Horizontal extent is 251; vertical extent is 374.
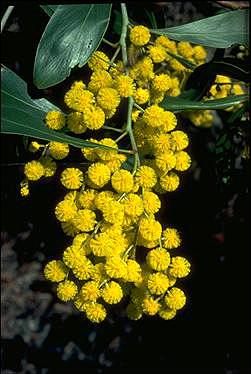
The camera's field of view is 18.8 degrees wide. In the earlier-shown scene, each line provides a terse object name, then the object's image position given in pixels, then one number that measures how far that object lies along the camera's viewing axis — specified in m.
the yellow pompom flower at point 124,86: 0.30
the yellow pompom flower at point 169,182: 0.30
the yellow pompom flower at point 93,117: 0.29
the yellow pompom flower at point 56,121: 0.30
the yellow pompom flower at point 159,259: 0.29
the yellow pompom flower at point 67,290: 0.29
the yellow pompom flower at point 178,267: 0.29
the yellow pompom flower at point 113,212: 0.28
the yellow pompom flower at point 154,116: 0.29
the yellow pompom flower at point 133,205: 0.28
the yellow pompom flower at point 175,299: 0.29
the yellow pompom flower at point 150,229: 0.28
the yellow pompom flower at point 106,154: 0.29
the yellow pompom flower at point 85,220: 0.28
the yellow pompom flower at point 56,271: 0.30
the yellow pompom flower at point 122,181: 0.28
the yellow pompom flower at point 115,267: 0.28
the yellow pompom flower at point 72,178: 0.29
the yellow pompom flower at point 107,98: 0.29
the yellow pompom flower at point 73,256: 0.28
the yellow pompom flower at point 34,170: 0.30
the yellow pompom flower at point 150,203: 0.29
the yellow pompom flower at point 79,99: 0.29
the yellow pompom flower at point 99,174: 0.28
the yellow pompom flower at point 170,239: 0.30
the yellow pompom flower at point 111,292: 0.28
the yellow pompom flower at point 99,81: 0.30
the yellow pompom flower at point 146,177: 0.29
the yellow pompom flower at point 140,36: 0.32
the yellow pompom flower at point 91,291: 0.28
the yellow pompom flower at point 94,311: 0.29
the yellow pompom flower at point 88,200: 0.29
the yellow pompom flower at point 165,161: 0.29
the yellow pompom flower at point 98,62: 0.31
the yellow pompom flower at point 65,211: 0.29
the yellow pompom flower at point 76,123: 0.30
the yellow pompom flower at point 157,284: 0.29
